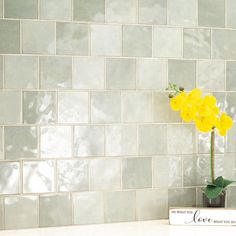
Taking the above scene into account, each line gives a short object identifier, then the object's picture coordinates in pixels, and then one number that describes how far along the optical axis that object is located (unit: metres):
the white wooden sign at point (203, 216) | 1.44
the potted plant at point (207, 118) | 1.46
